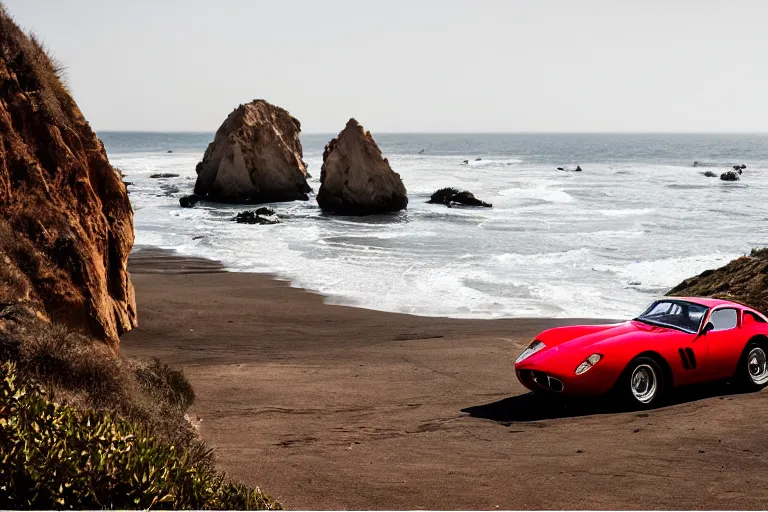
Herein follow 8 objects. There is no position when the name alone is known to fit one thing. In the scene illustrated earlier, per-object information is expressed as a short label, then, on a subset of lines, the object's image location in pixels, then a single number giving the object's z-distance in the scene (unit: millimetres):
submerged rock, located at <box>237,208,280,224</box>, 41888
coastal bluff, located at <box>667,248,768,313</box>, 15555
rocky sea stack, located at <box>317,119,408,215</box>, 48531
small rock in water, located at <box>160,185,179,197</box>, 59219
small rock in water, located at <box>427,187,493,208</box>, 52344
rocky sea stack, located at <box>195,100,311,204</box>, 53812
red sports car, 9898
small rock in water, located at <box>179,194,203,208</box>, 50125
